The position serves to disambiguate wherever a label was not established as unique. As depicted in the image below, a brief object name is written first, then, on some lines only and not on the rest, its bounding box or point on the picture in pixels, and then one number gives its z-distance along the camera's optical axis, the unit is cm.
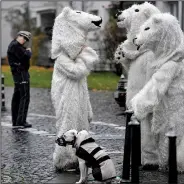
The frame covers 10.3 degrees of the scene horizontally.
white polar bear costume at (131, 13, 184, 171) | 1376
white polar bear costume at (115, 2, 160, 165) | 1469
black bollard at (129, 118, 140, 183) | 1244
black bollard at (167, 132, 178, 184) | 1150
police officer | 2213
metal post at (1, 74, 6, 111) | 2928
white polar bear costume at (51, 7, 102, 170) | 1442
